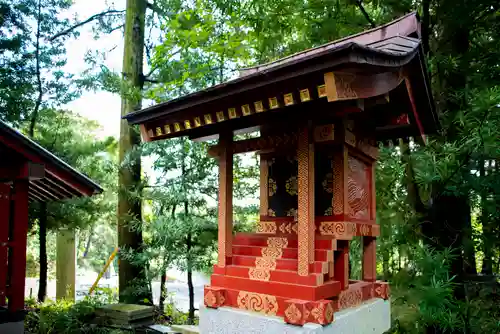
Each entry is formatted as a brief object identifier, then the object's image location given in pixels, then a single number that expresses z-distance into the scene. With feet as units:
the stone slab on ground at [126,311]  19.80
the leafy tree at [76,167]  27.30
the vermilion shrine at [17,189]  14.57
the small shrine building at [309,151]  8.82
